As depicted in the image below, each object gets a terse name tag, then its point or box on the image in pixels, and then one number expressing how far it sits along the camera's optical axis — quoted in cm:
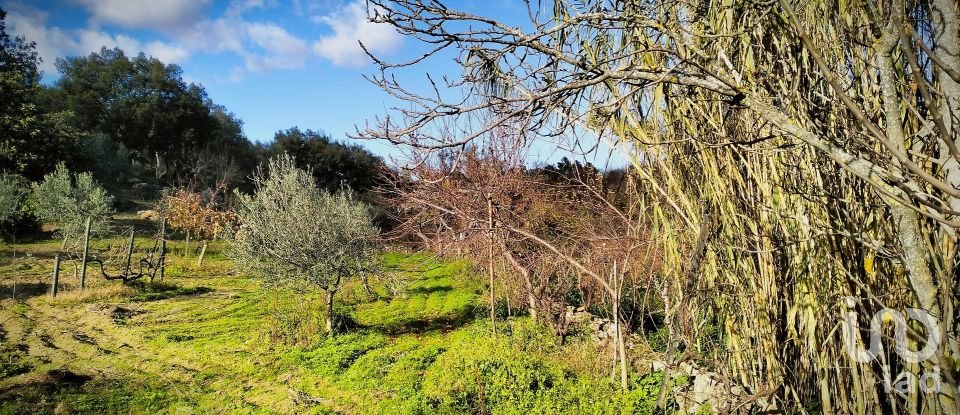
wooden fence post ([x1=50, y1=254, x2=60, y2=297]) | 1112
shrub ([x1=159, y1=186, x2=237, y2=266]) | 1662
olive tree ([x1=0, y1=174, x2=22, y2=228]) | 1672
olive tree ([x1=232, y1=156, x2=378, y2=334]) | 902
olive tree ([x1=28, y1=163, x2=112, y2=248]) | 1473
